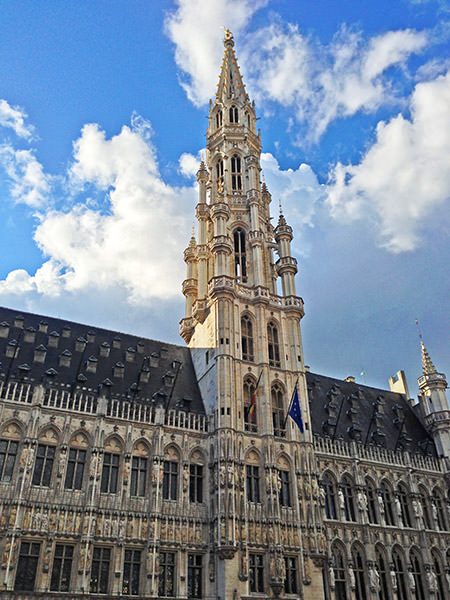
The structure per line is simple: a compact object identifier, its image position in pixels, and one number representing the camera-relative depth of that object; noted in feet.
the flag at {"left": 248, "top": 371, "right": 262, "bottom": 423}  139.13
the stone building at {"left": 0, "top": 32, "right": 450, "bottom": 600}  113.70
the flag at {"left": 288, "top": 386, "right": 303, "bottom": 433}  135.54
